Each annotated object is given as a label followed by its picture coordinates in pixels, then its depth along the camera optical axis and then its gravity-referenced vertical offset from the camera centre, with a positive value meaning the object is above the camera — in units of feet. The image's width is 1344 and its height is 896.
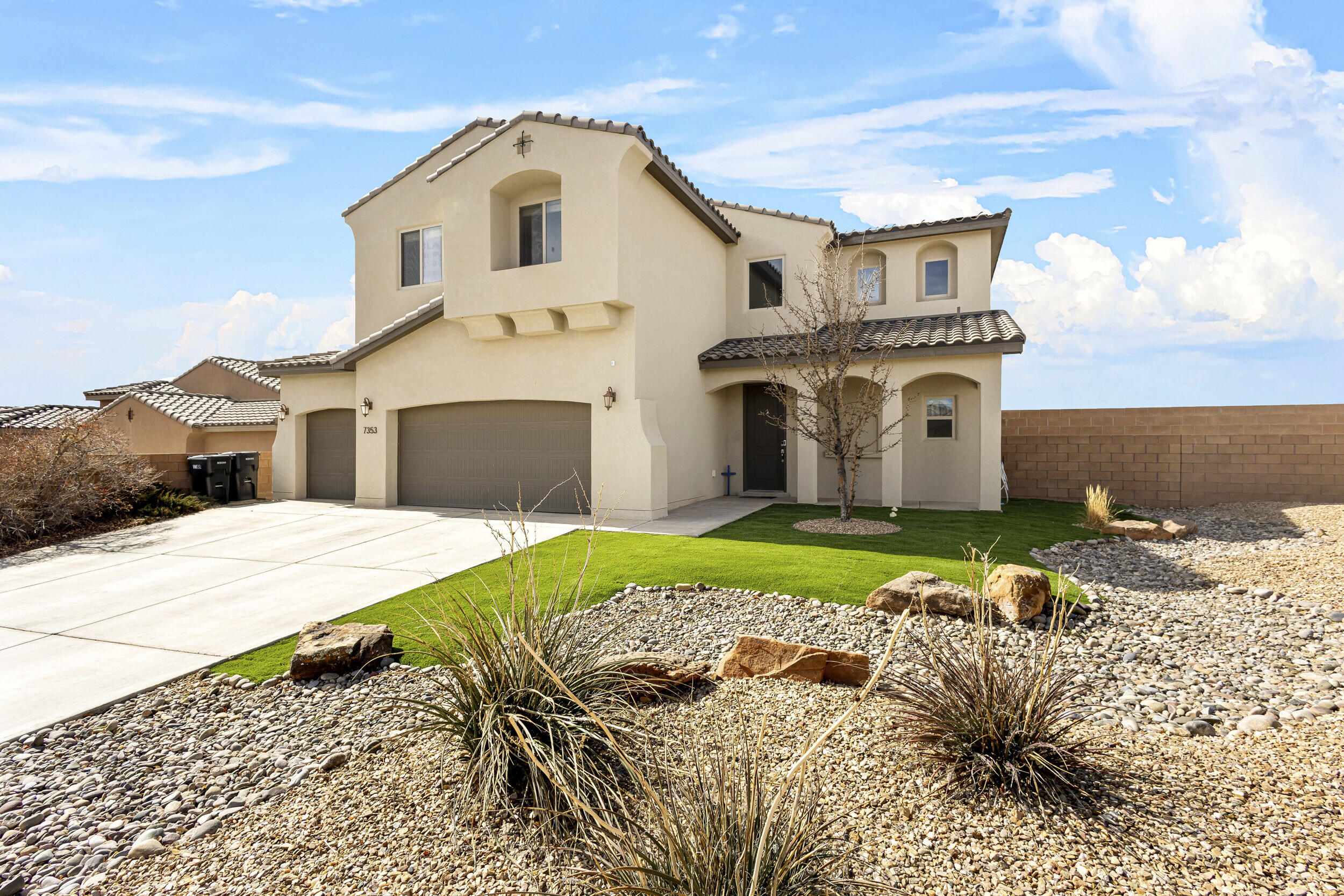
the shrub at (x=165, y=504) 42.93 -3.34
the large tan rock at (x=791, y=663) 15.28 -5.05
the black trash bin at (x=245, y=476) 49.44 -1.64
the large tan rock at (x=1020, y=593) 19.67 -4.36
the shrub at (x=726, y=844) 7.69 -4.96
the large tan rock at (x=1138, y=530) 35.65 -4.31
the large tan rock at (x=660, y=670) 13.66 -4.93
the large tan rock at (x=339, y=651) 16.72 -5.17
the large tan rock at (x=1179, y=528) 35.86 -4.23
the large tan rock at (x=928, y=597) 19.65 -4.43
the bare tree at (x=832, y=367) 36.88 +5.81
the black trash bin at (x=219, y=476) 47.65 -1.57
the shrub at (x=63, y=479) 36.86 -1.44
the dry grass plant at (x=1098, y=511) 37.27 -3.37
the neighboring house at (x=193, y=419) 64.85 +3.75
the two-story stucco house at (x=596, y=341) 39.04 +7.64
